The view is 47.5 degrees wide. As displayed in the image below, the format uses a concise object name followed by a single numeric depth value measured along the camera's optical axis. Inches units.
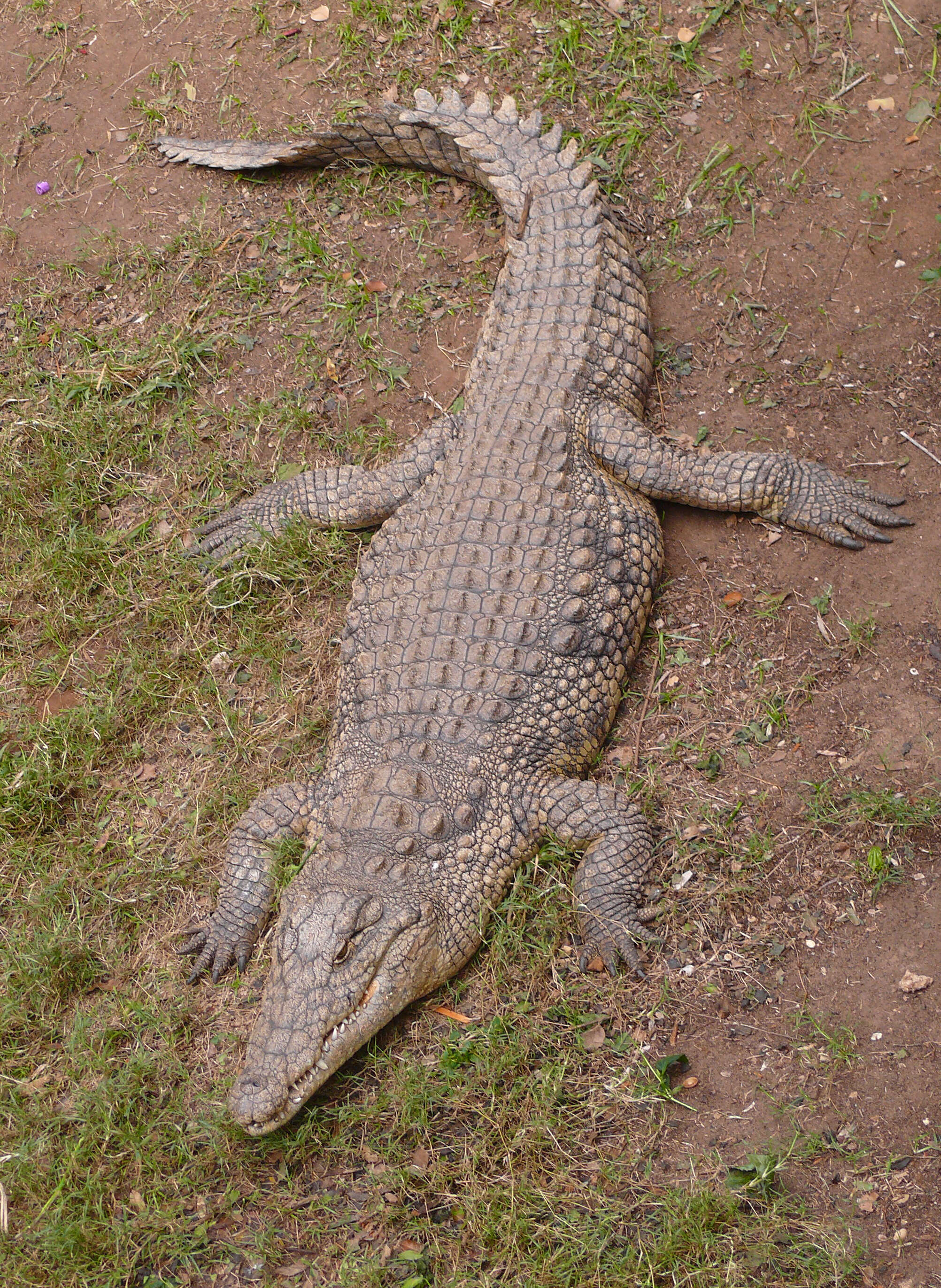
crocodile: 136.2
